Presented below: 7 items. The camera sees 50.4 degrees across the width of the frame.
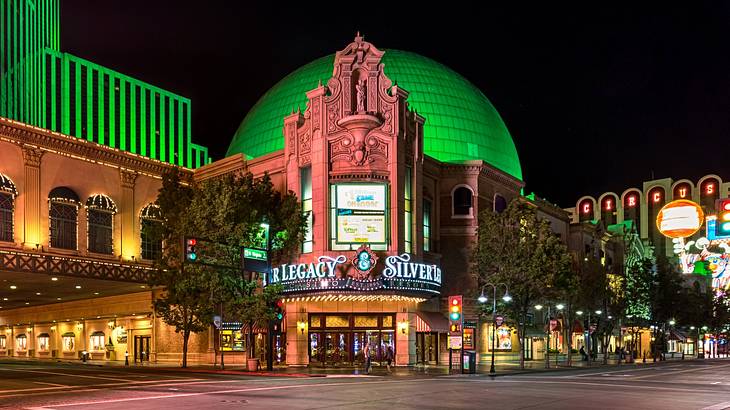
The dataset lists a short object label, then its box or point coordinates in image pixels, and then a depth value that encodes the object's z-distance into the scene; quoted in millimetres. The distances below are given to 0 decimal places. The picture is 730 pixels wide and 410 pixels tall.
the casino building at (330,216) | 54375
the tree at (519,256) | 55156
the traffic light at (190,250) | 36156
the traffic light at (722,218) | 22969
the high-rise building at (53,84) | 149975
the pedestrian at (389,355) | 47947
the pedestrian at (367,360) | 46438
